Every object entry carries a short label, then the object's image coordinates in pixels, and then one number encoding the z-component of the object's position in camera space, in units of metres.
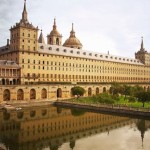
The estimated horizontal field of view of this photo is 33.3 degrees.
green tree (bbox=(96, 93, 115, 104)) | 62.66
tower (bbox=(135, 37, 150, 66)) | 137.66
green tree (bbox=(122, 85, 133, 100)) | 78.41
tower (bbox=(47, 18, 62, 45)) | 121.45
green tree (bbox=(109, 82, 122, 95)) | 81.00
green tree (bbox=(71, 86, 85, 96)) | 75.94
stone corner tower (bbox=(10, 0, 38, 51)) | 78.44
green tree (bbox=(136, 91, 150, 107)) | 55.20
